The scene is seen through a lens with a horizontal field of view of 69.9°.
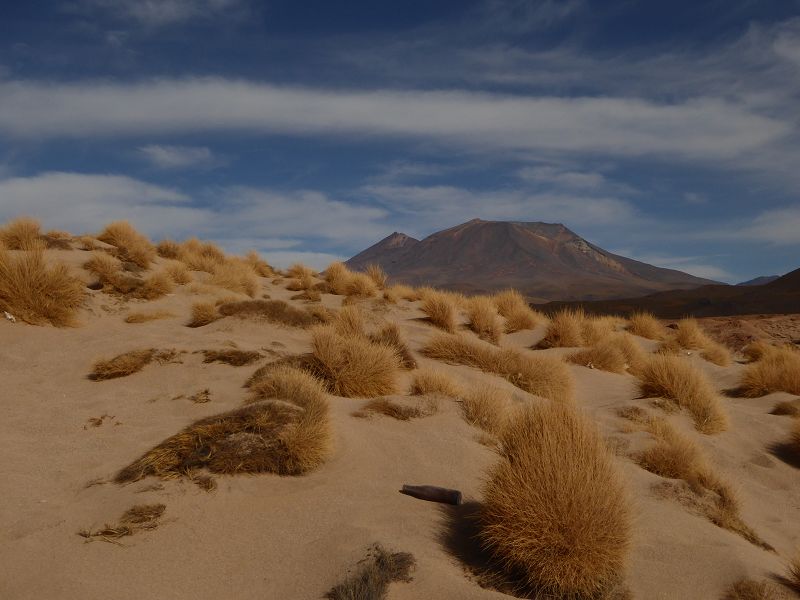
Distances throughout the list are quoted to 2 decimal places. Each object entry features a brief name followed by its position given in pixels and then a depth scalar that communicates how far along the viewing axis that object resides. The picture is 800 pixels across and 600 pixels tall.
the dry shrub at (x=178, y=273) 12.49
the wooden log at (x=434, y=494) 4.22
